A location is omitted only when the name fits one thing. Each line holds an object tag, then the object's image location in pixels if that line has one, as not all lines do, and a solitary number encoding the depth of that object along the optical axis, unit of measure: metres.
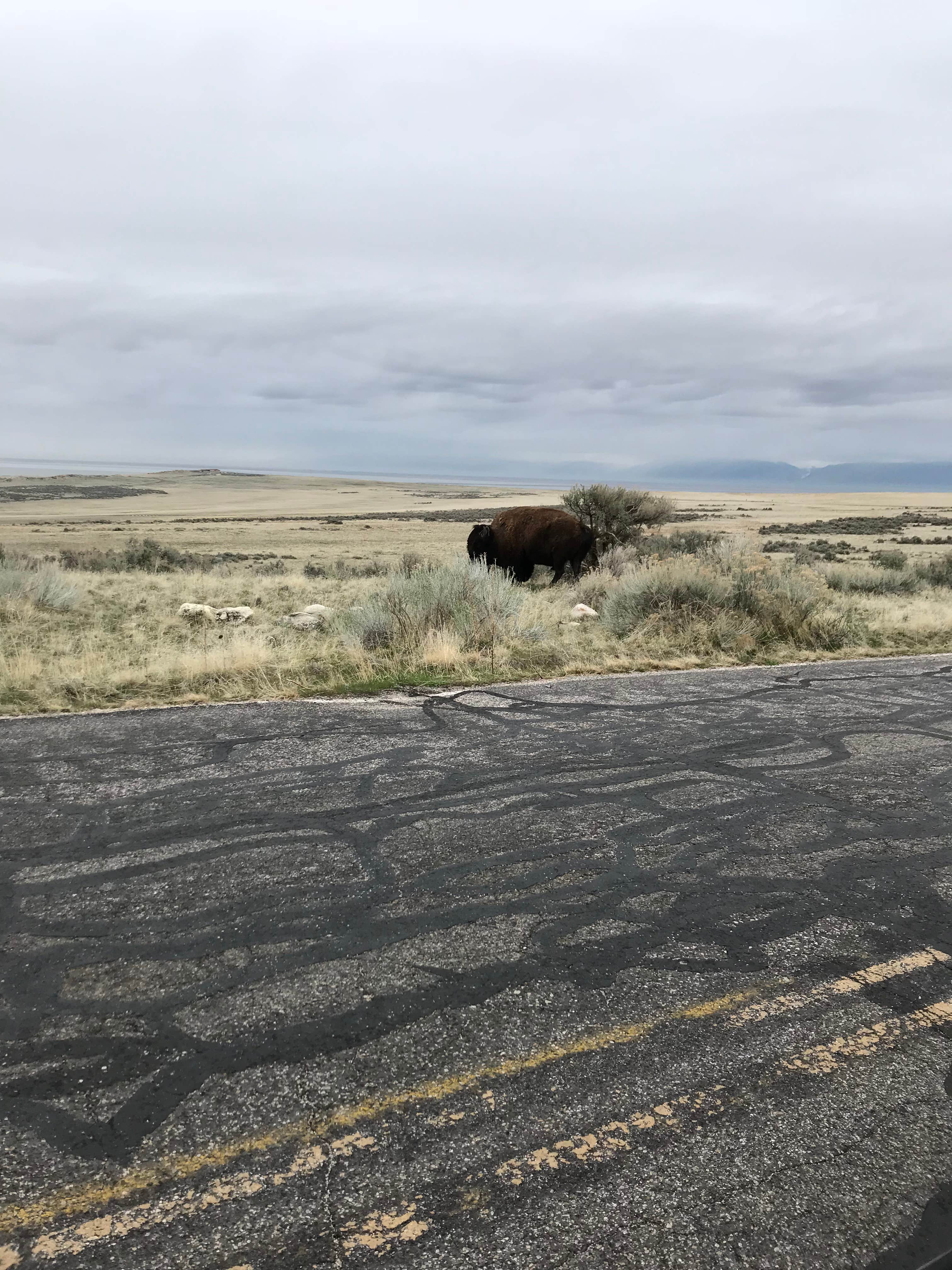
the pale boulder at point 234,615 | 14.75
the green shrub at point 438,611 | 11.16
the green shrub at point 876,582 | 20.17
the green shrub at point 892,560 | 25.81
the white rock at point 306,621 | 13.46
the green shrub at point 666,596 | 12.87
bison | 18.70
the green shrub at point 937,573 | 21.98
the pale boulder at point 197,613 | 14.62
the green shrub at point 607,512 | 23.39
